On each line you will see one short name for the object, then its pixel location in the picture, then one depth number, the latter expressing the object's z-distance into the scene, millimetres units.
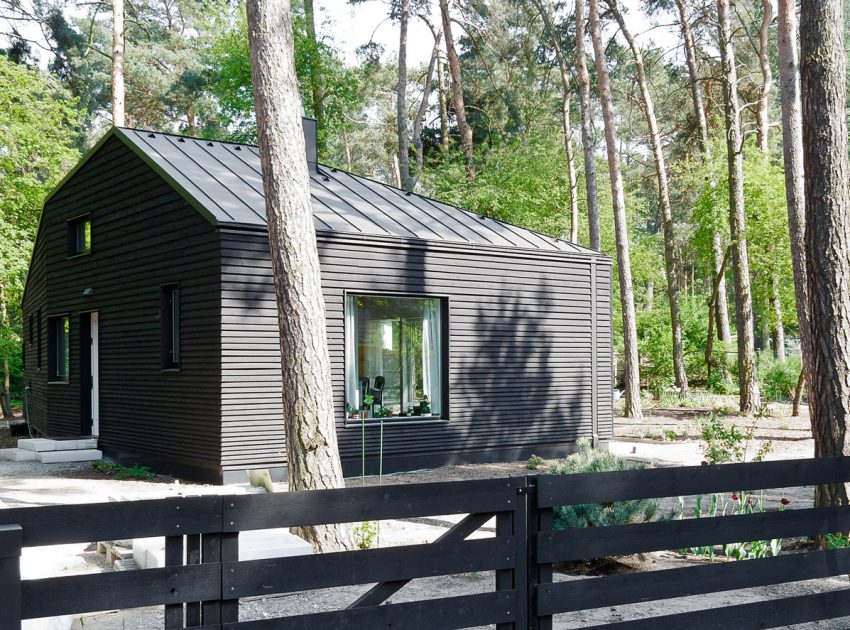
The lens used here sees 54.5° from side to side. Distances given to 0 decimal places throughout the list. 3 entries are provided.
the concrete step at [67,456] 12084
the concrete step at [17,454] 12456
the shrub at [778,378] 22234
